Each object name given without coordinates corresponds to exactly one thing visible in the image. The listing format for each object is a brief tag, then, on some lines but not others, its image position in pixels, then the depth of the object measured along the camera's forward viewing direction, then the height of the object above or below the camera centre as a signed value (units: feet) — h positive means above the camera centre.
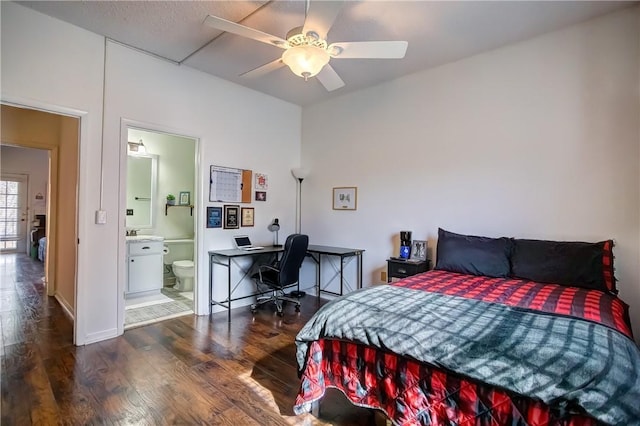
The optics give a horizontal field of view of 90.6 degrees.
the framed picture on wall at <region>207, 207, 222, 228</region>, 12.78 -0.23
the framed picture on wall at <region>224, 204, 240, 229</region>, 13.35 -0.19
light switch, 9.82 -0.24
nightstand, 11.22 -1.92
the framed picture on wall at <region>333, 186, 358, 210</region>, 14.26 +0.72
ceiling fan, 6.32 +3.74
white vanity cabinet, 14.11 -2.58
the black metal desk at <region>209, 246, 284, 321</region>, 11.96 -1.87
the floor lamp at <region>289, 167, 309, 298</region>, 15.25 +0.61
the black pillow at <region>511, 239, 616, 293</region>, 7.84 -1.20
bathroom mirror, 16.15 +1.07
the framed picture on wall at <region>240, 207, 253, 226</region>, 13.98 -0.18
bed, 3.81 -1.93
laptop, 13.38 -1.33
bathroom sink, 14.49 -1.30
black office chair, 12.23 -2.27
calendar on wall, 12.89 +1.15
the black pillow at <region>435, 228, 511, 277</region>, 9.23 -1.19
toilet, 15.16 -3.03
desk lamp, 14.78 -0.73
